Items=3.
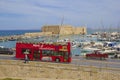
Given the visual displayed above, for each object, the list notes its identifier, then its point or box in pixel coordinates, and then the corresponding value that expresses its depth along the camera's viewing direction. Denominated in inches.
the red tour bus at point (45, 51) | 1542.8
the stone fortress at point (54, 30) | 6791.3
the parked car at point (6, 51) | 1897.8
